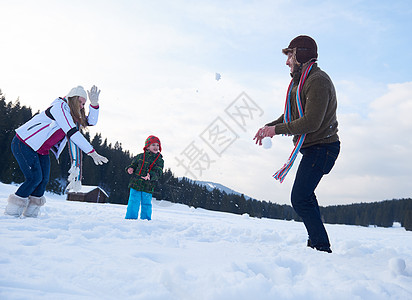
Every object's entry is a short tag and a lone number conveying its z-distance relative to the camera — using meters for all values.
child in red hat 6.14
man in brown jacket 2.99
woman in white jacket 3.98
